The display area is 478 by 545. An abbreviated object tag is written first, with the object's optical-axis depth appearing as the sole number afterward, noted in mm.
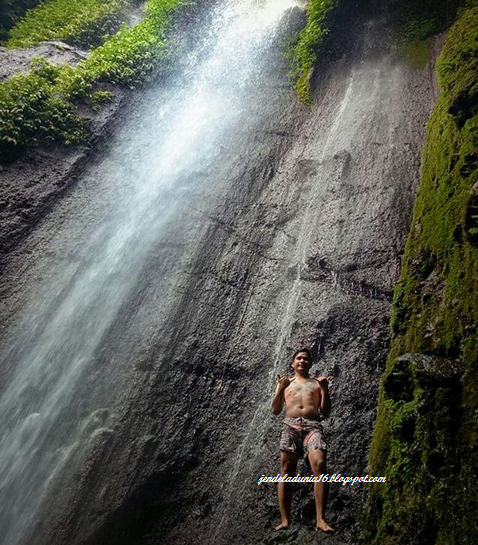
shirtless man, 4746
